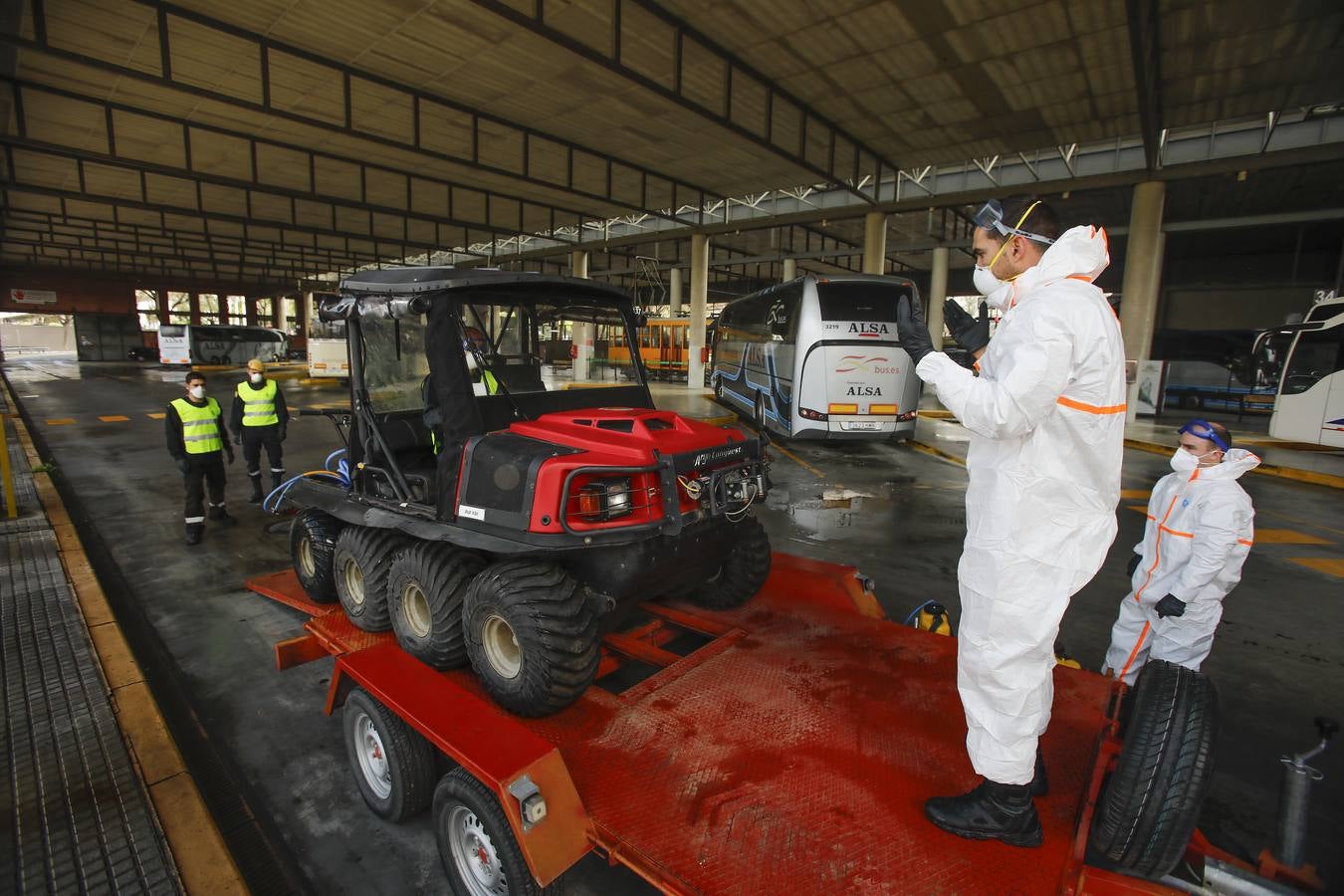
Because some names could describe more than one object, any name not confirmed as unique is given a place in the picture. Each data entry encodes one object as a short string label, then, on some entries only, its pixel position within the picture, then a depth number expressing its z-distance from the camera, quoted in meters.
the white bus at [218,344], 35.06
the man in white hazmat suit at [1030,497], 2.02
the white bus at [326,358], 27.62
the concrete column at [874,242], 20.12
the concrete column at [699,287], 24.58
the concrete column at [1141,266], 16.53
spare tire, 1.93
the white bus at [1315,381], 13.87
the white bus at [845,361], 11.84
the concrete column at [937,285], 26.16
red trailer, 2.01
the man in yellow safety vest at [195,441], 6.72
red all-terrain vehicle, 2.82
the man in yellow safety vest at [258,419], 8.10
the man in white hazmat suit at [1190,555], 3.48
